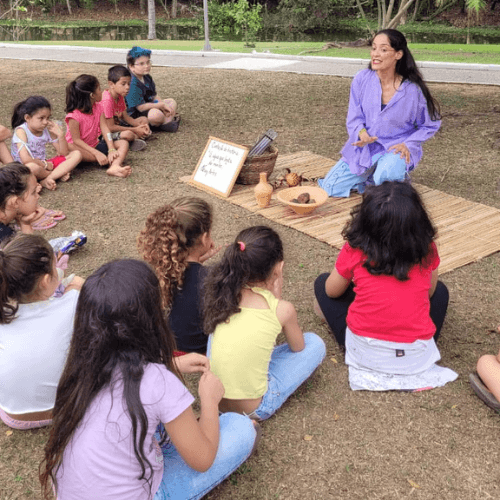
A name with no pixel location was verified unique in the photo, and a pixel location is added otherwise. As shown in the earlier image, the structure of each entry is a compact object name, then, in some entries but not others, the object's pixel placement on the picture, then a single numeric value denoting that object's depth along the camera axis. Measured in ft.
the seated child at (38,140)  16.20
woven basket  16.10
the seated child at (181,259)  8.50
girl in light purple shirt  5.43
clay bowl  14.42
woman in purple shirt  14.69
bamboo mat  12.82
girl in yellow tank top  7.63
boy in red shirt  18.54
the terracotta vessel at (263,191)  15.14
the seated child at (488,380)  8.21
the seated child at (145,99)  20.61
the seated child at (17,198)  11.99
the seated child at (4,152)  16.26
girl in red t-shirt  8.08
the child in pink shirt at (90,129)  17.52
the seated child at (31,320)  7.03
